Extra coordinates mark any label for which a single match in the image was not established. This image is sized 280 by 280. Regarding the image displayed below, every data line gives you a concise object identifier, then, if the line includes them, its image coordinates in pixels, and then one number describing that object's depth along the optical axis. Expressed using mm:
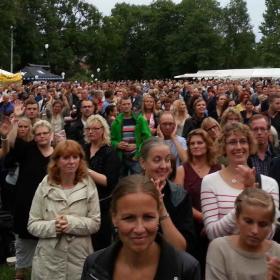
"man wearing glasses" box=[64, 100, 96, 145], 8109
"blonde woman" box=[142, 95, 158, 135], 9346
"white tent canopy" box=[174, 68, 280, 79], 53894
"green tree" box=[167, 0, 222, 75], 82375
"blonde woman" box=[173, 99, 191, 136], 8651
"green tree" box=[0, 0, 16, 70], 61500
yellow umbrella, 25505
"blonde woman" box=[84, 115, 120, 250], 4586
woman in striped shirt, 3244
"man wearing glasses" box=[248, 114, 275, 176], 4934
